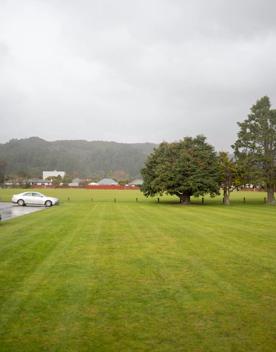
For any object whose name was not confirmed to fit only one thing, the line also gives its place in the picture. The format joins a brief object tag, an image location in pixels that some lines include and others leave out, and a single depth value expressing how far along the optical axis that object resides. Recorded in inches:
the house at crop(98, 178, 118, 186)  7485.2
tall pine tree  1772.9
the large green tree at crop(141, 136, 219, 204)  1670.8
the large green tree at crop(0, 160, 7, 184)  5273.6
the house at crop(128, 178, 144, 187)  7514.8
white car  1522.3
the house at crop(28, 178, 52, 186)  6928.6
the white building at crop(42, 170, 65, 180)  7819.9
